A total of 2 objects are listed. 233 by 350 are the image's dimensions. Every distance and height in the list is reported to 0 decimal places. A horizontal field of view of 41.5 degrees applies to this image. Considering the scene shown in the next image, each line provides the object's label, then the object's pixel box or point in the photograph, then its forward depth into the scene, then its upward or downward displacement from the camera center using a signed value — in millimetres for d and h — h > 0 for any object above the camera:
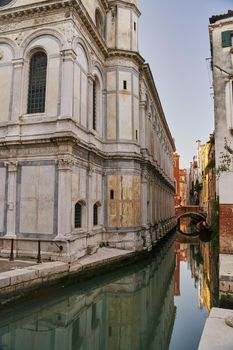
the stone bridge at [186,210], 46850 -733
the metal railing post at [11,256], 11091 -1833
